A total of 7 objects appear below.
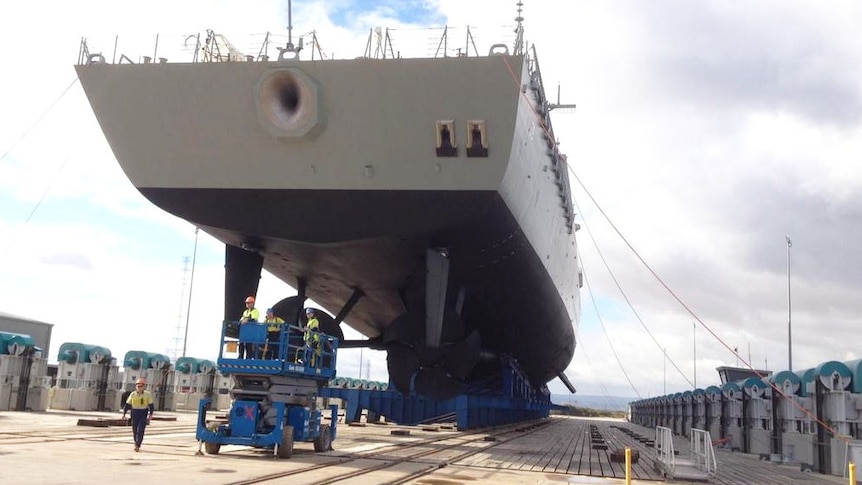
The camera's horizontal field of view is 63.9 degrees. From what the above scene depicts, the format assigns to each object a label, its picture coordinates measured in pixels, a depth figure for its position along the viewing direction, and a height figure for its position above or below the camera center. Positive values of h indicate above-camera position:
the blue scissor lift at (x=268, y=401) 12.22 -0.88
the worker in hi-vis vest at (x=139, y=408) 12.27 -1.10
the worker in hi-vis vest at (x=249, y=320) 13.14 +0.60
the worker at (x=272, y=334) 12.95 +0.35
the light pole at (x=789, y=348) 33.77 +1.58
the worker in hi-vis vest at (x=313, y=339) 13.69 +0.31
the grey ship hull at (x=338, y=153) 15.94 +4.88
